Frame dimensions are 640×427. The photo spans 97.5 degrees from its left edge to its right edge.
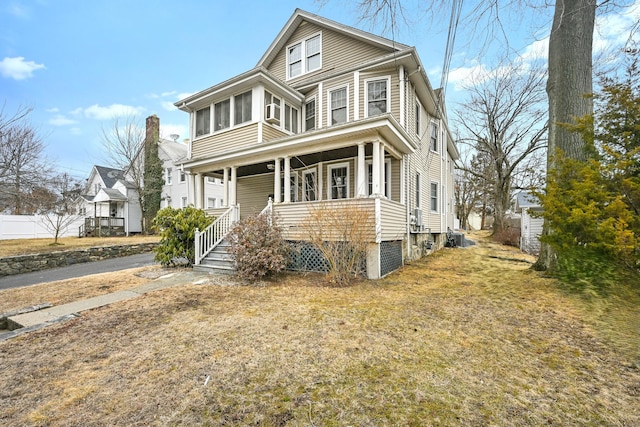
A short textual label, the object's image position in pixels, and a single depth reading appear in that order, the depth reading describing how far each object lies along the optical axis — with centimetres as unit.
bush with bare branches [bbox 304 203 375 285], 655
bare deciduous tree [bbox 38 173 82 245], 1599
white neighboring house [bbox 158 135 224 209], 2247
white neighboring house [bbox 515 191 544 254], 1348
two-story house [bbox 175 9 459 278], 778
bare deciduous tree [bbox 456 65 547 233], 1969
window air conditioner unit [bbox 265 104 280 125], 1015
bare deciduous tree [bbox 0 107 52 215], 1280
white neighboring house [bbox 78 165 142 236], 2103
